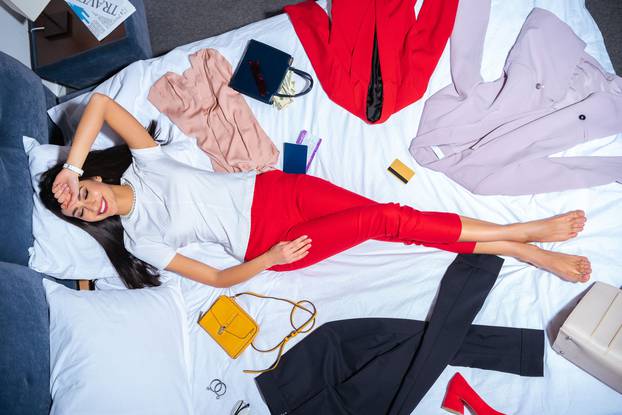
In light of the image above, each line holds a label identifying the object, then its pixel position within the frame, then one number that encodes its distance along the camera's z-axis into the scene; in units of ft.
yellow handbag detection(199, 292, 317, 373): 6.44
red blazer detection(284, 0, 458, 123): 6.95
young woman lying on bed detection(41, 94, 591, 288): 5.98
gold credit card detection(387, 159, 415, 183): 6.78
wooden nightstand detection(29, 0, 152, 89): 7.43
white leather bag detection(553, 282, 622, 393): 5.21
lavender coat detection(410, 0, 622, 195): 6.27
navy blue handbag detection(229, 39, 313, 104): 7.25
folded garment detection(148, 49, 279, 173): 7.16
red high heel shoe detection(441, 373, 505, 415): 5.65
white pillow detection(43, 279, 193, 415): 5.40
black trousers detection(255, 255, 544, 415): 5.83
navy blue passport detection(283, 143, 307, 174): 7.07
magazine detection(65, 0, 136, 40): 7.34
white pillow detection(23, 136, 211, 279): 6.16
